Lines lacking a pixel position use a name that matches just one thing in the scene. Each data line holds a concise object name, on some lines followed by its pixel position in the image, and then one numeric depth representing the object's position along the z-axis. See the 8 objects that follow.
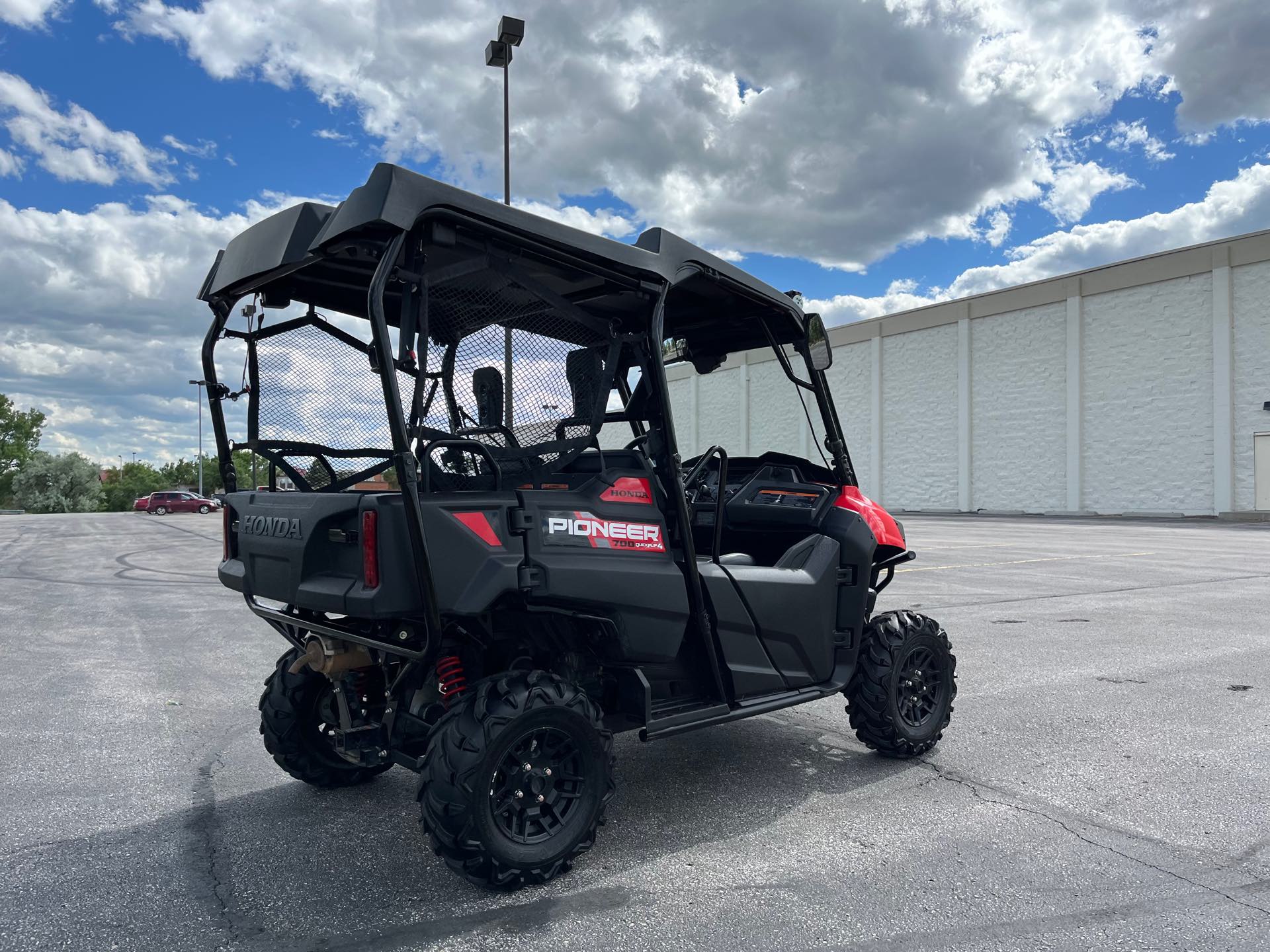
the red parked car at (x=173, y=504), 54.09
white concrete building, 30.86
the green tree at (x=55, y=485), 84.19
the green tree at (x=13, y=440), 87.44
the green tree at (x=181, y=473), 108.81
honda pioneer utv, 3.08
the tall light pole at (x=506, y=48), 15.82
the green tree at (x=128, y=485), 99.06
